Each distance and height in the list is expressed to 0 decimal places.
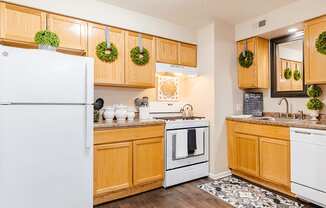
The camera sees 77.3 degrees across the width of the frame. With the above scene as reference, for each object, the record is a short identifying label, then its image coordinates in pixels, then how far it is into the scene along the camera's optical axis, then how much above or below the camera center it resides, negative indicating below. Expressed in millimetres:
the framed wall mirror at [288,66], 3084 +604
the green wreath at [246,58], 3334 +755
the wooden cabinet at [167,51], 3170 +851
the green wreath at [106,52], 2645 +685
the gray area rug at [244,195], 2371 -1166
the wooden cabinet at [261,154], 2584 -706
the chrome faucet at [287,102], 3165 +29
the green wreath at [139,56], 2914 +700
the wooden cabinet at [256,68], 3309 +605
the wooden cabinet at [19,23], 2109 +885
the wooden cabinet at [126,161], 2387 -723
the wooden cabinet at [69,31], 2387 +887
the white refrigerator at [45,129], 1658 -221
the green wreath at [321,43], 2456 +738
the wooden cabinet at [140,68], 2893 +532
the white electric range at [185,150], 2891 -677
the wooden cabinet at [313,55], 2521 +617
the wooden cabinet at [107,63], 2621 +597
